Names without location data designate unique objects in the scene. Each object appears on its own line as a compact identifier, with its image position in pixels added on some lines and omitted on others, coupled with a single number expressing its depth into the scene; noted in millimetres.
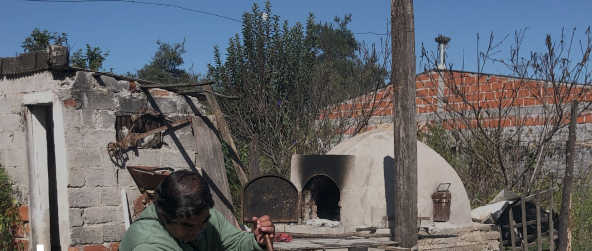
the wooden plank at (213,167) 7480
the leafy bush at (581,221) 9641
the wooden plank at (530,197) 8289
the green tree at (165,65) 23359
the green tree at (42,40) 13992
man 2379
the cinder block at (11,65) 6828
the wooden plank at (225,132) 7371
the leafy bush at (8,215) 6930
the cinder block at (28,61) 6573
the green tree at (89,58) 13135
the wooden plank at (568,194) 8094
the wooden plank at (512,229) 8352
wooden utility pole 6445
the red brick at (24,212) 6911
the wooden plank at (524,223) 8249
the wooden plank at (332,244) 6047
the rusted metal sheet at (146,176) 6781
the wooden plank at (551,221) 8602
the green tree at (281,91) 11750
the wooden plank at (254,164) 7543
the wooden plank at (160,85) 6966
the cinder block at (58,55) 6358
